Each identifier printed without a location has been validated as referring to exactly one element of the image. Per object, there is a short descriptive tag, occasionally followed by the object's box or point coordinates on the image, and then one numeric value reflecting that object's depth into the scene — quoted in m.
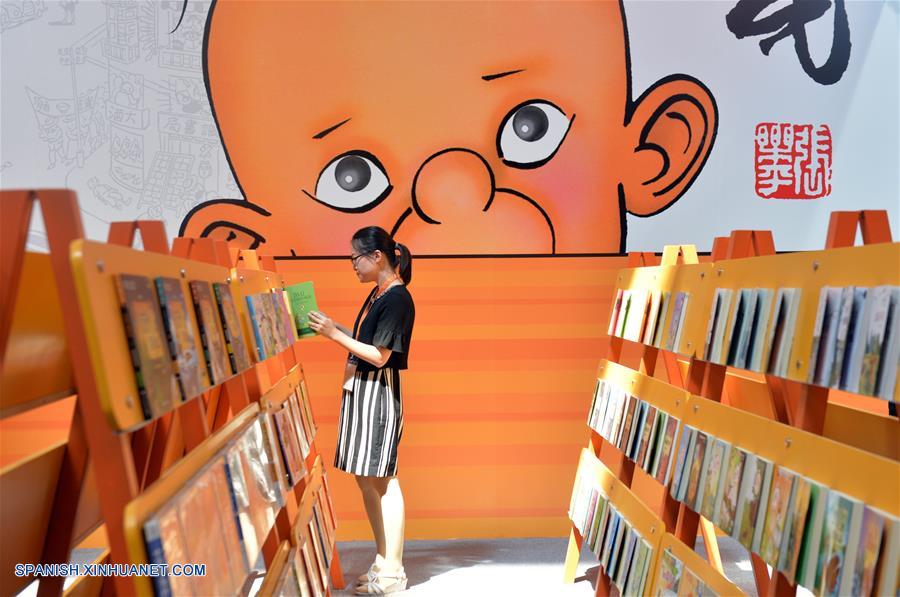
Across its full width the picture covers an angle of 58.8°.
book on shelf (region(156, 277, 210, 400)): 1.47
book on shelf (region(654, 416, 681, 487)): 2.34
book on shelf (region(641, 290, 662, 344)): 2.71
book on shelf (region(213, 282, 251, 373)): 1.89
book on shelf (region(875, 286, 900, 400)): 1.36
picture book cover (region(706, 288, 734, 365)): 2.05
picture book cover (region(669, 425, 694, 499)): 2.21
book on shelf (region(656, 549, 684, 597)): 2.18
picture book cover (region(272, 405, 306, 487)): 2.35
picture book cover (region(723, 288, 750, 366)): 1.96
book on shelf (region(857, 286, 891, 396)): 1.41
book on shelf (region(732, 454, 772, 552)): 1.73
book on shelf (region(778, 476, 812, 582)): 1.56
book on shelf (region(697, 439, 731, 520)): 1.96
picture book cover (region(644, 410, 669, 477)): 2.47
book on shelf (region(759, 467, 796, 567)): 1.63
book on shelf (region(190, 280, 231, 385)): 1.69
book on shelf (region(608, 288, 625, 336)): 3.35
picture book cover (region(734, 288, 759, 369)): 1.90
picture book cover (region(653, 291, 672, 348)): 2.61
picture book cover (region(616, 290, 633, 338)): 3.16
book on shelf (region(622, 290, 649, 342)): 2.90
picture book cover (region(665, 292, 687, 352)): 2.45
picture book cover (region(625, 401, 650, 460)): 2.69
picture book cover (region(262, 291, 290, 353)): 2.54
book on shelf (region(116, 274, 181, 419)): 1.30
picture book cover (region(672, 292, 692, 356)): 2.39
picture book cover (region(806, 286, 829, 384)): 1.59
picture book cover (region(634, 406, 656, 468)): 2.59
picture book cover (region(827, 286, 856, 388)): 1.51
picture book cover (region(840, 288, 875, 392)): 1.46
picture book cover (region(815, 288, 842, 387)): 1.54
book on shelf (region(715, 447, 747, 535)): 1.85
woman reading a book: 3.34
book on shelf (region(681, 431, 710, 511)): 2.08
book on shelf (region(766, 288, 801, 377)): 1.70
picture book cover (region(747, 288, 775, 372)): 1.82
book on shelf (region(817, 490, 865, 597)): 1.39
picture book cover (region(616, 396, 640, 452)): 2.82
